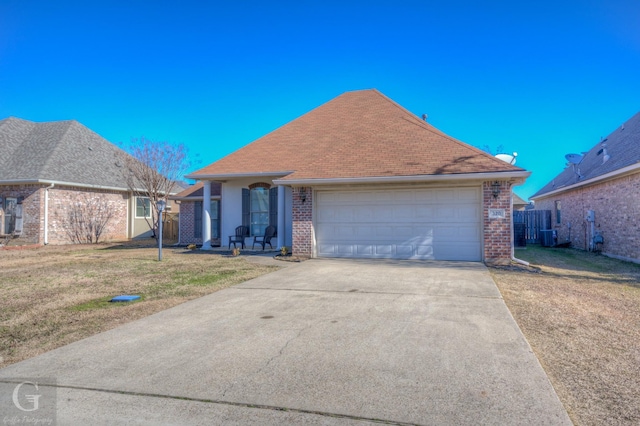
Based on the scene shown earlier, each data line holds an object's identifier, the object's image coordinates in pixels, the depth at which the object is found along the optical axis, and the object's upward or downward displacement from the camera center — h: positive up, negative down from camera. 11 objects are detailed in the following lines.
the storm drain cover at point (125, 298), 6.38 -1.18
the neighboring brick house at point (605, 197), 12.05 +0.97
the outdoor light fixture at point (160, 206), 11.87 +0.59
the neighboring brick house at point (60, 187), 17.25 +1.84
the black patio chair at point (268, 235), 14.08 -0.36
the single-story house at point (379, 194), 10.71 +0.94
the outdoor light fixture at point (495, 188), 10.54 +0.93
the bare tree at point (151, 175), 19.67 +2.55
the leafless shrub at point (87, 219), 18.55 +0.35
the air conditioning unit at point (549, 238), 18.81 -0.72
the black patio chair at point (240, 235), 14.46 -0.37
